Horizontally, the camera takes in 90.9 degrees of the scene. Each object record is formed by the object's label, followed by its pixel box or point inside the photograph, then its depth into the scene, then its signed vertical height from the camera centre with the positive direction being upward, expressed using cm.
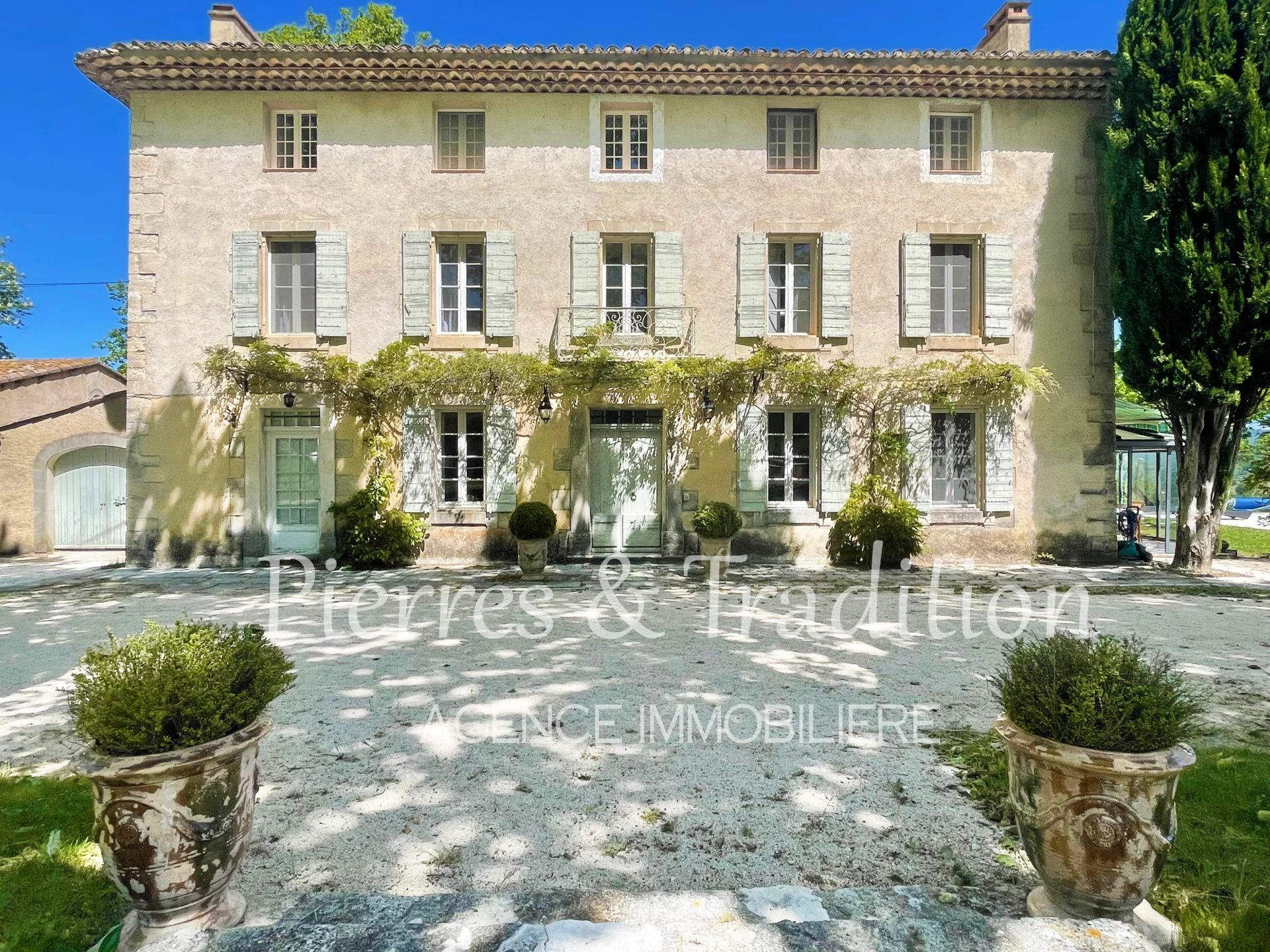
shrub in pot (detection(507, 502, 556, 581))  823 -77
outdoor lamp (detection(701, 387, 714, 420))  937 +105
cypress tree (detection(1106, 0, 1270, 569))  783 +338
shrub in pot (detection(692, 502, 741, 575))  854 -70
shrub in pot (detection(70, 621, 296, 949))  182 -88
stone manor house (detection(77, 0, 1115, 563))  939 +305
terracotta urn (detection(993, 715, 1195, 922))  184 -105
